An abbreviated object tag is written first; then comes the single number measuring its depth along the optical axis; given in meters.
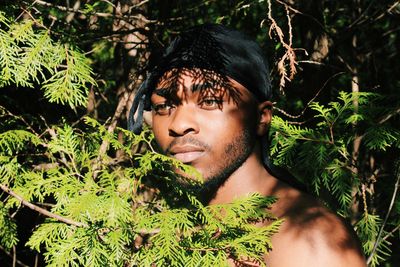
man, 2.56
